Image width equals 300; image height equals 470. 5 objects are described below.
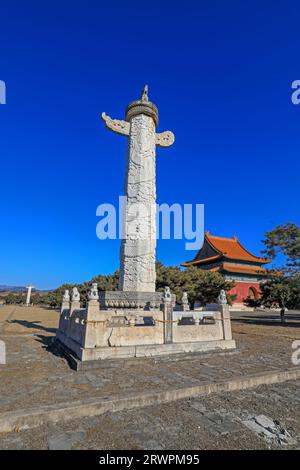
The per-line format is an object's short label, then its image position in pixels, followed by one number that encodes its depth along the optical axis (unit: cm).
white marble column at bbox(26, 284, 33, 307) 5734
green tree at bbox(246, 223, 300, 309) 1648
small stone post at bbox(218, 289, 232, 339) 732
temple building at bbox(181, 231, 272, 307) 3750
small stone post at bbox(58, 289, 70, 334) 803
